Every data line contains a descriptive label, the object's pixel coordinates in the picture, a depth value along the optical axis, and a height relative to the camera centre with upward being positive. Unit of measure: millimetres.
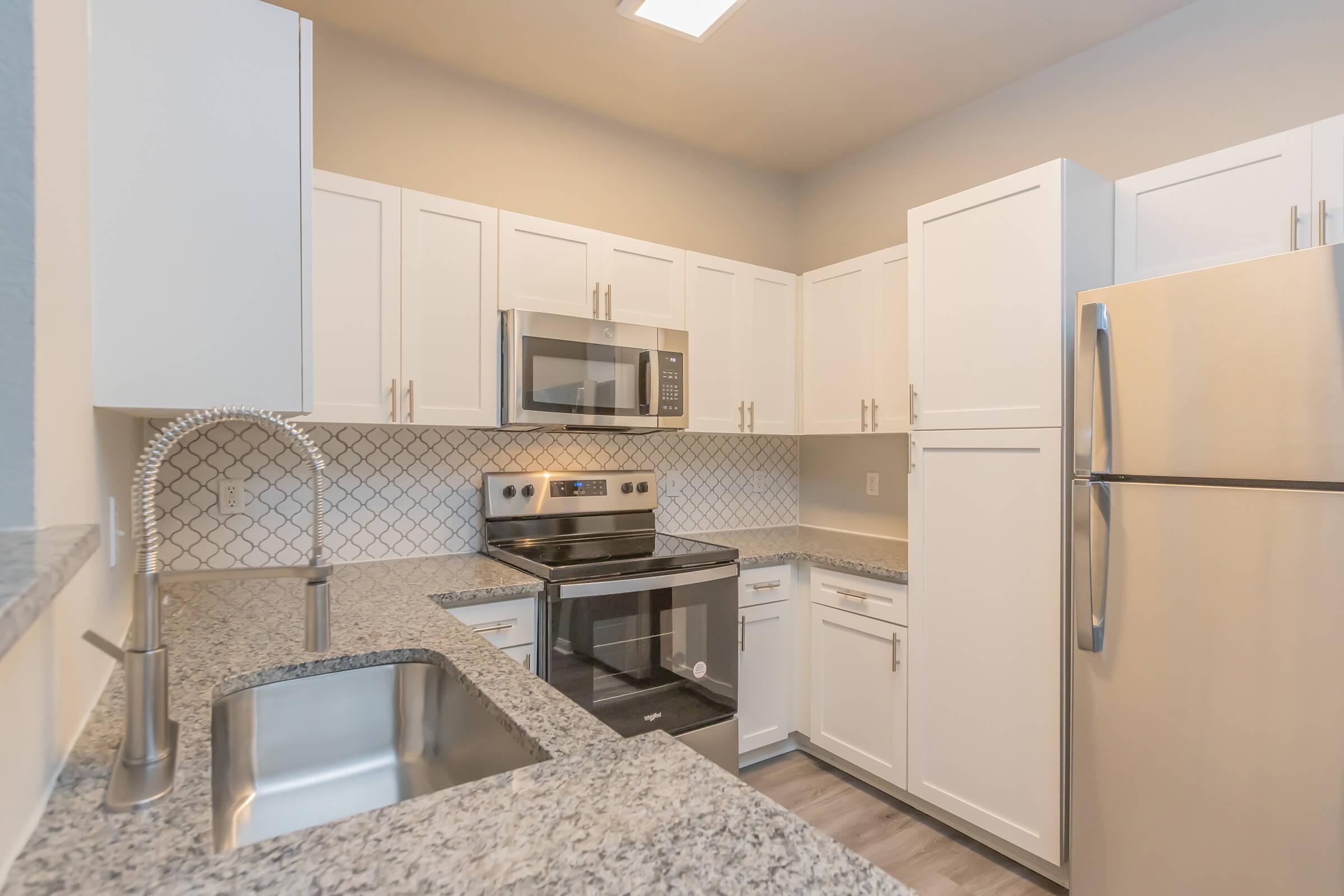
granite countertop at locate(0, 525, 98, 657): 449 -101
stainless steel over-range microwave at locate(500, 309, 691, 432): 2285 +255
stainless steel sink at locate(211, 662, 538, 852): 1081 -536
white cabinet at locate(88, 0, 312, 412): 1072 +411
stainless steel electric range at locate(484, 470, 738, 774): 2109 -542
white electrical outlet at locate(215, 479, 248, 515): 2119 -165
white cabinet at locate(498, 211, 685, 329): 2379 +655
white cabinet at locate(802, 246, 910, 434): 2613 +421
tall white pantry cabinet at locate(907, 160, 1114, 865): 1909 -125
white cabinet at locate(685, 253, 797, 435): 2805 +439
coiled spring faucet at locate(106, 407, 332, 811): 752 -256
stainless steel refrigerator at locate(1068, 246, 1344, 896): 1401 -319
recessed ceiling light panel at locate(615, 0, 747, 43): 2033 +1358
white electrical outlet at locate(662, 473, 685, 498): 3072 -180
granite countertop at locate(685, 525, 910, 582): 2438 -429
